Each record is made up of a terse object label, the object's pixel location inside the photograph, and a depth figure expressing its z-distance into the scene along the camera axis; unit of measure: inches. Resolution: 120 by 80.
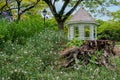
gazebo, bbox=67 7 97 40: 543.8
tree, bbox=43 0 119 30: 526.5
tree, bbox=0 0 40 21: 585.3
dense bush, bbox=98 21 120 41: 731.4
